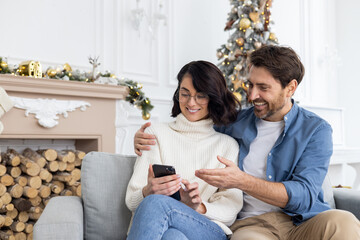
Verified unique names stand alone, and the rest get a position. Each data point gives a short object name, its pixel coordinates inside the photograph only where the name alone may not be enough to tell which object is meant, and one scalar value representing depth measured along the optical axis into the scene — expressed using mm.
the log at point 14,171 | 2617
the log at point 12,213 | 2619
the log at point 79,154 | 2881
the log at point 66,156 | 2807
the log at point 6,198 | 2545
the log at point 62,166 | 2807
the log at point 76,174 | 2852
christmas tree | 3562
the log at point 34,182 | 2652
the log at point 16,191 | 2578
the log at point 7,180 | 2561
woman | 1475
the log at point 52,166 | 2748
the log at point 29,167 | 2633
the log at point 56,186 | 2740
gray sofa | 1666
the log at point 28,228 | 2664
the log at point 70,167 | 2856
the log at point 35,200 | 2680
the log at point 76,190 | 2828
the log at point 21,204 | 2619
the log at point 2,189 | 2533
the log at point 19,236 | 2648
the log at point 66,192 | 2807
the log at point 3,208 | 2547
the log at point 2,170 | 2543
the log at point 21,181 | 2615
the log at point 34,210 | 2662
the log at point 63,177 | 2789
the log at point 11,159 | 2611
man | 1479
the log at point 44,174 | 2703
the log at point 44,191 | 2683
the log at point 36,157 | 2709
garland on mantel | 2666
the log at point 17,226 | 2625
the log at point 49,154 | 2756
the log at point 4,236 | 2600
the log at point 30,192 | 2623
